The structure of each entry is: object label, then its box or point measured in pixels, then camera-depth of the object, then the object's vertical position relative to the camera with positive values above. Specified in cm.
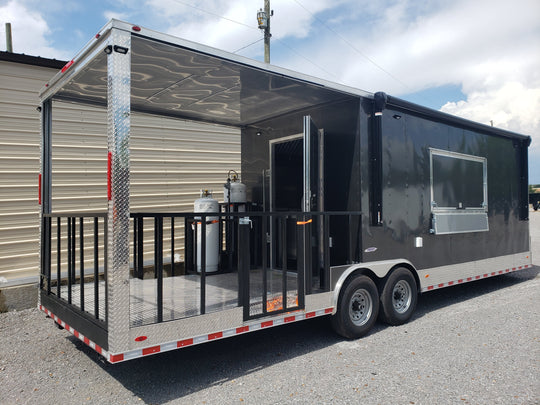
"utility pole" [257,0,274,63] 1270 +559
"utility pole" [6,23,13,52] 784 +320
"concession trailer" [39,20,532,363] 337 +7
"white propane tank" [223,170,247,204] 672 +33
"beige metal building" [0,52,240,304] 619 +88
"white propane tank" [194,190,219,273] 631 -30
